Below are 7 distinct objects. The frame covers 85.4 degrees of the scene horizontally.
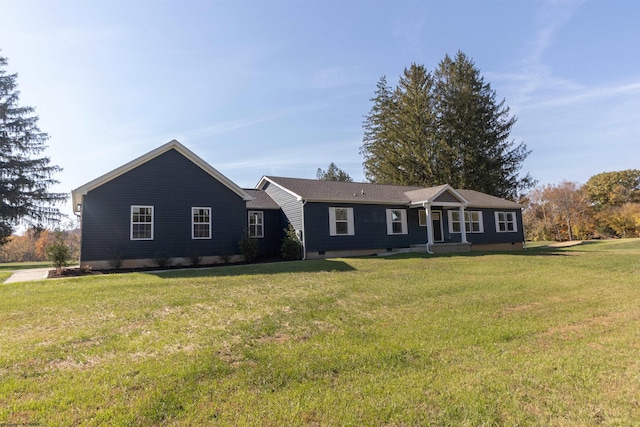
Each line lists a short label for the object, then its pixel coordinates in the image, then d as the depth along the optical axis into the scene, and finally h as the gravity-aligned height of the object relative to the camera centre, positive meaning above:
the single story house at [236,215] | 14.25 +1.28
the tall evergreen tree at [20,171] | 26.91 +6.28
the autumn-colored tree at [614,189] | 41.66 +5.01
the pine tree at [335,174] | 56.03 +10.69
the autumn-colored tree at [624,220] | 36.16 +0.90
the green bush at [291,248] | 17.03 -0.39
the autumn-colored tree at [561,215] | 39.27 +1.83
